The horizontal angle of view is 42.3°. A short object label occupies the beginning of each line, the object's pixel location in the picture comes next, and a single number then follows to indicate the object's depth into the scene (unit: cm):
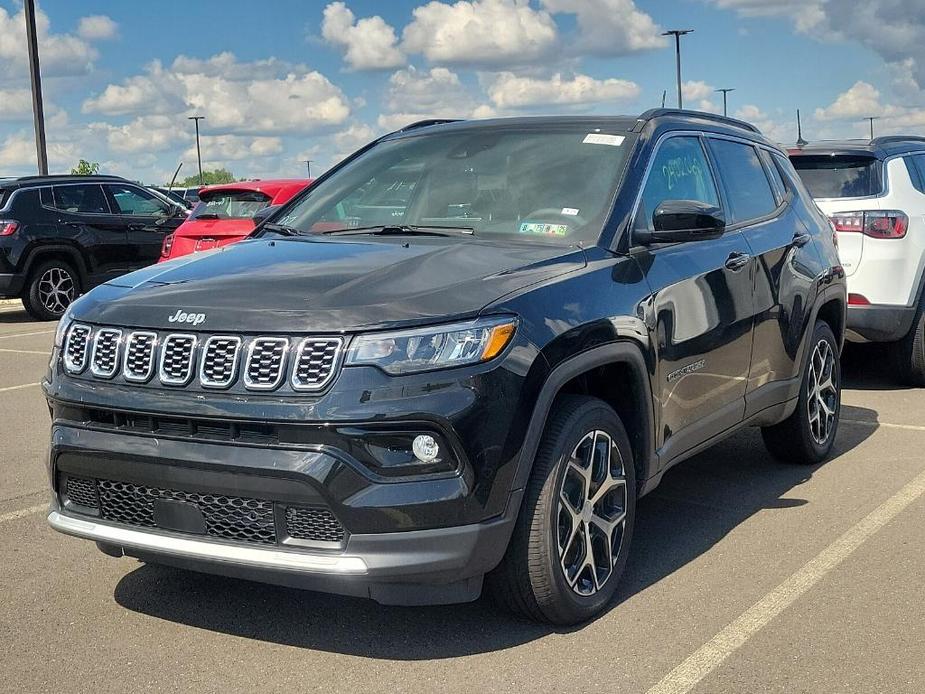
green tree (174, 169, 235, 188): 11479
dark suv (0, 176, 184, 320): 1476
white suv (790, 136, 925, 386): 841
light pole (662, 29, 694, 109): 6234
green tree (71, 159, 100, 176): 6690
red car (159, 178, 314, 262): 1195
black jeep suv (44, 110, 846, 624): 350
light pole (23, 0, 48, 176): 2123
